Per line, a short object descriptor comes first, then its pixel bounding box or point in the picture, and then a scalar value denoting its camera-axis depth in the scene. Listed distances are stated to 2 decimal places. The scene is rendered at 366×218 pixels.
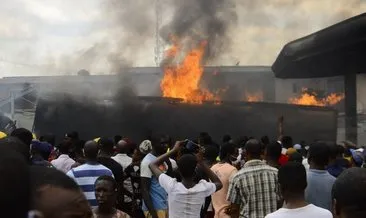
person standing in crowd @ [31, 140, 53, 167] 5.82
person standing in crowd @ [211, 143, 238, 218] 5.99
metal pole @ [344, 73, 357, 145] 19.48
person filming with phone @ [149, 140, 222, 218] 4.99
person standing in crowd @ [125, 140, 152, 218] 6.81
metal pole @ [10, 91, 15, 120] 24.60
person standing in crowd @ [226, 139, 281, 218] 5.20
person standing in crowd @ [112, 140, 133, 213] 6.79
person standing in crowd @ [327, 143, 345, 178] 5.95
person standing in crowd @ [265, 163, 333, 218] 3.73
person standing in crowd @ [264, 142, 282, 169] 5.77
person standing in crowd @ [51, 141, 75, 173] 6.76
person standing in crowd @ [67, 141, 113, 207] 5.16
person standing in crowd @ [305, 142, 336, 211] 5.07
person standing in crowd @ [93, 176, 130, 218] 4.37
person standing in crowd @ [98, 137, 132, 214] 6.13
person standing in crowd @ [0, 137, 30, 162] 3.53
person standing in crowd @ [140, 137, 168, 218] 6.27
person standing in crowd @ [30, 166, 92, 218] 1.69
